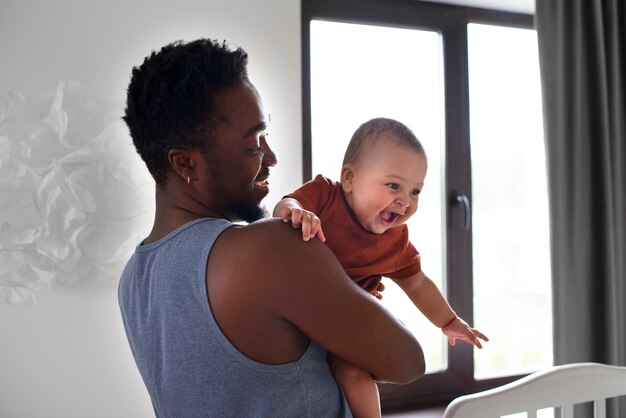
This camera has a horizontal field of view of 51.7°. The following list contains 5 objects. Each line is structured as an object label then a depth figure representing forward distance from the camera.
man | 0.92
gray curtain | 2.53
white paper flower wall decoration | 1.91
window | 2.52
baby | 1.35
